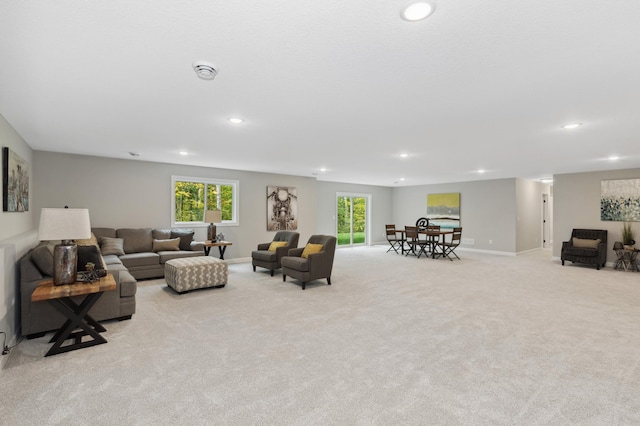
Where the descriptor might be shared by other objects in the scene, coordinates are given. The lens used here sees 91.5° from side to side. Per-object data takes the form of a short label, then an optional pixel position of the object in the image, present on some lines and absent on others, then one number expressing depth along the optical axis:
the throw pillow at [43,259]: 3.19
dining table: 8.75
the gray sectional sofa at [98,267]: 3.13
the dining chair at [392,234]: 9.80
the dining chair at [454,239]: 8.49
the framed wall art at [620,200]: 7.10
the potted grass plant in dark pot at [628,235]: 6.98
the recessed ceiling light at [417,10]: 1.57
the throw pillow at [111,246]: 5.52
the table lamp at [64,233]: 2.84
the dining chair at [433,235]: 8.77
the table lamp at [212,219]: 6.72
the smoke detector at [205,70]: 2.23
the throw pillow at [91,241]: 5.10
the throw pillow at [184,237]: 6.44
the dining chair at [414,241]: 9.11
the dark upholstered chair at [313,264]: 5.15
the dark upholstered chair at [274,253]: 6.15
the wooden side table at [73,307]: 2.79
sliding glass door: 11.18
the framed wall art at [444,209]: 10.49
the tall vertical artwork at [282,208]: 8.35
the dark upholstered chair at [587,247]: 7.03
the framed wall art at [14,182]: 3.49
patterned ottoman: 4.73
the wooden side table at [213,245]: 6.56
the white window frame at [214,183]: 6.91
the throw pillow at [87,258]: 3.69
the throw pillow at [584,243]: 7.30
